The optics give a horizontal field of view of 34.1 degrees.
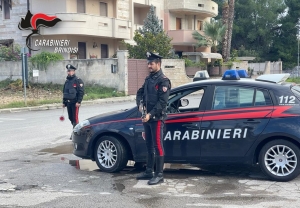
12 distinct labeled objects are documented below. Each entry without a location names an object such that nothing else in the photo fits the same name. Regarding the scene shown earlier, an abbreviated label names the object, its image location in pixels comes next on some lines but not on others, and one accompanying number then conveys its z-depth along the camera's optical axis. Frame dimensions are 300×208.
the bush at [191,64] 34.21
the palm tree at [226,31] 39.59
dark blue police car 6.67
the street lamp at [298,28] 59.12
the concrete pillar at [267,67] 44.41
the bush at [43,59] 28.69
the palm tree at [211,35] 40.47
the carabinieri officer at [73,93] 11.42
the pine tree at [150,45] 30.98
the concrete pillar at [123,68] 28.12
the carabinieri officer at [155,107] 6.59
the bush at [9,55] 30.03
